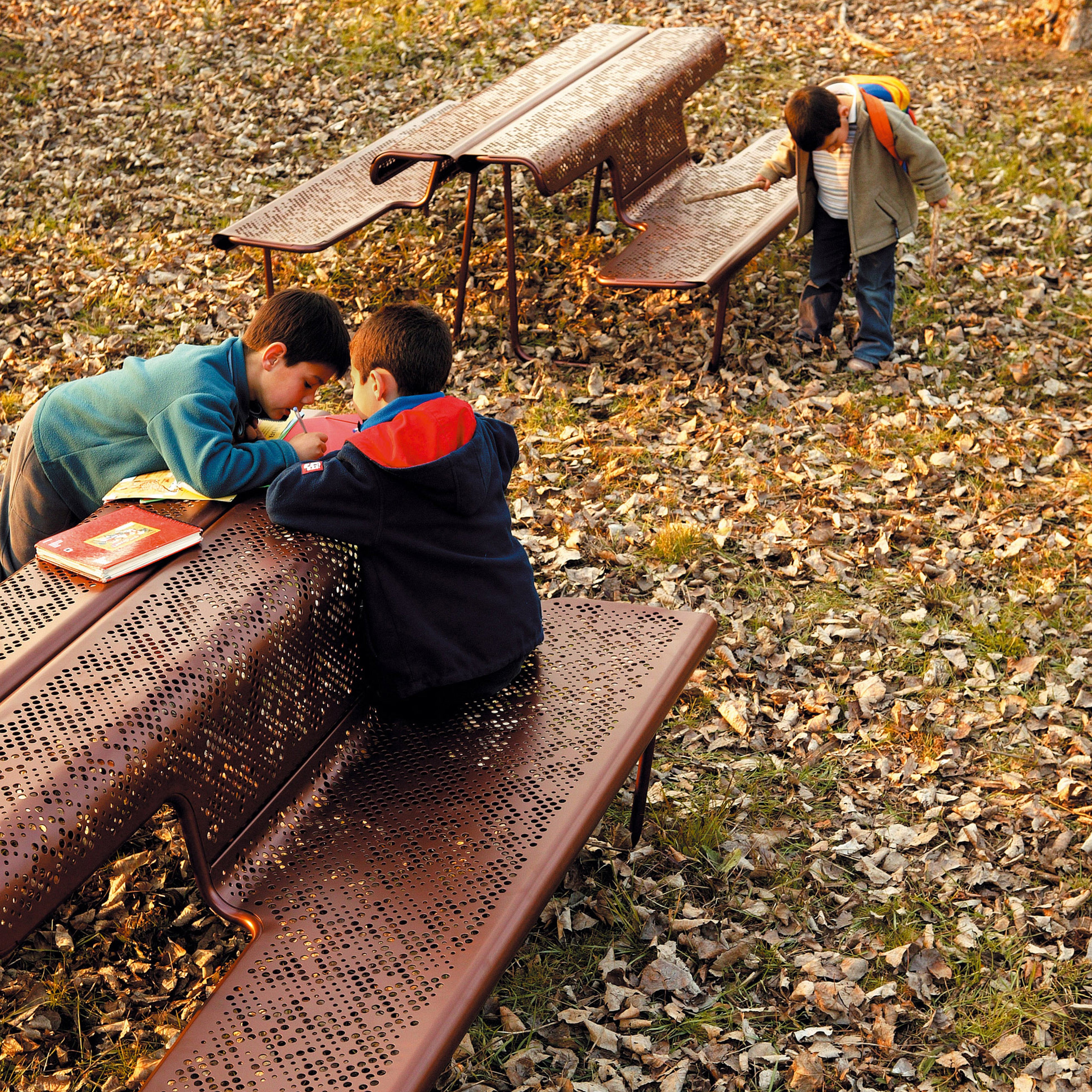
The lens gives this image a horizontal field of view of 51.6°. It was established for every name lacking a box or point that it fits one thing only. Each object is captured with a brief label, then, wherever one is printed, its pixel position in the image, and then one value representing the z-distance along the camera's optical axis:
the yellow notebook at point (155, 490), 2.99
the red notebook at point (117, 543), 2.65
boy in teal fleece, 2.97
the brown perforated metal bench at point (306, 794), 2.17
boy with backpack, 5.71
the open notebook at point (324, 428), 3.38
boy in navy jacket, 2.73
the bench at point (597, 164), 5.67
